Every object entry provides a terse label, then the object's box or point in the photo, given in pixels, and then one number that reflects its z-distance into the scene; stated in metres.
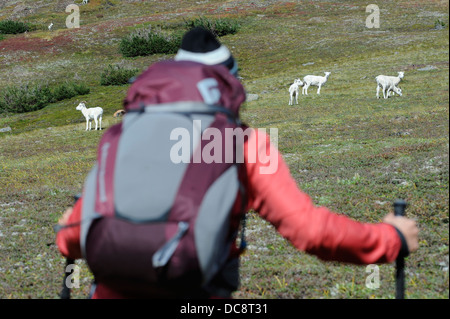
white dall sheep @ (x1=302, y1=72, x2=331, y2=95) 36.41
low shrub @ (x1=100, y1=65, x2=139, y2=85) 50.97
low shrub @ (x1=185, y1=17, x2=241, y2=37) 68.06
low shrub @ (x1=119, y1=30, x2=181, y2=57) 61.69
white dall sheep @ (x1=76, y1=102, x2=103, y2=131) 32.50
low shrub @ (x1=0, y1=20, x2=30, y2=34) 76.87
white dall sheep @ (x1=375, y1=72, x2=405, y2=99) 28.45
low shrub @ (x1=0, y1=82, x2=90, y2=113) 45.34
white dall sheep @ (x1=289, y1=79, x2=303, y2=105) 32.53
